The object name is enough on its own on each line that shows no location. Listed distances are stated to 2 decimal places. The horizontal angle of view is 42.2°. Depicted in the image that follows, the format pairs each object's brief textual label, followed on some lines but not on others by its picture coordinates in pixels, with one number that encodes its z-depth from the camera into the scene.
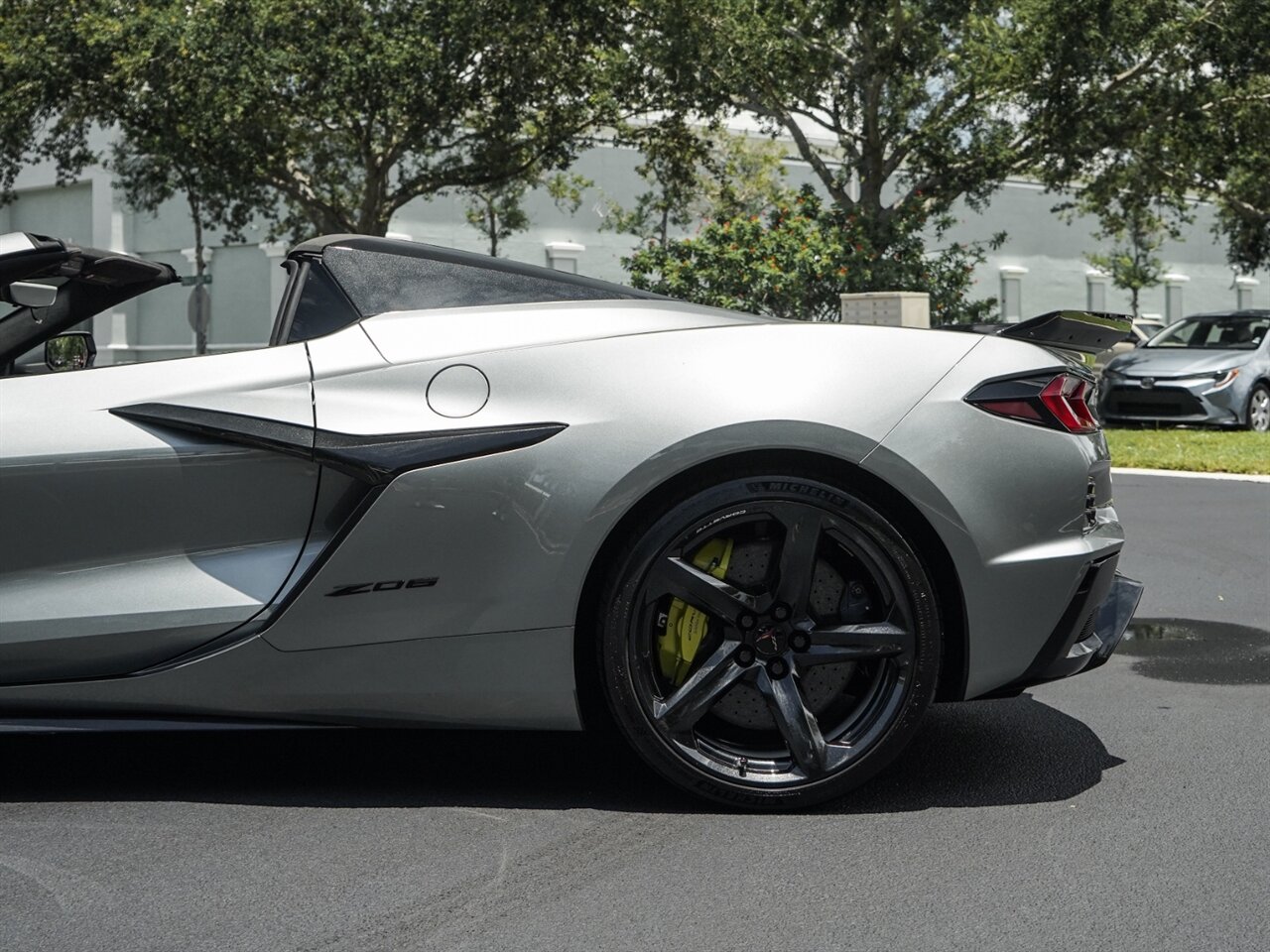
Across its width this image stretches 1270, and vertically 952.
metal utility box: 20.30
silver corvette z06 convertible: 3.68
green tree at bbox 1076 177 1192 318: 52.31
